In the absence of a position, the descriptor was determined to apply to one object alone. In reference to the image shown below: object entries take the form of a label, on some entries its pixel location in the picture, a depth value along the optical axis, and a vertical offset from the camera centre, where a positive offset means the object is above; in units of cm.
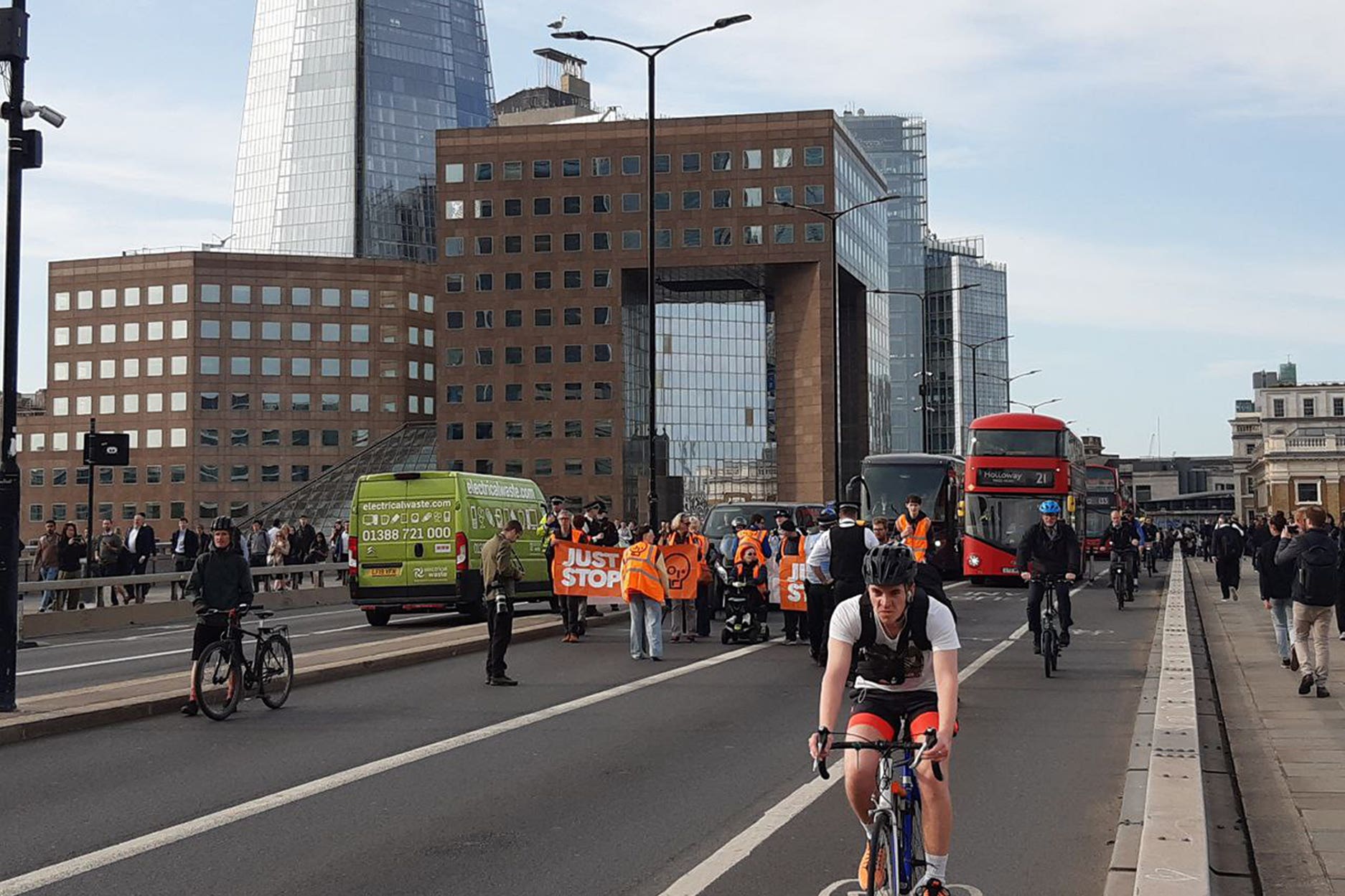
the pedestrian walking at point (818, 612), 1814 -111
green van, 2459 -34
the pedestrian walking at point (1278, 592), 1691 -86
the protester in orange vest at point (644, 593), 1908 -90
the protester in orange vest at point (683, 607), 2206 -129
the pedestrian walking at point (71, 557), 2902 -60
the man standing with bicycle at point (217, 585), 1387 -56
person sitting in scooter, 2152 -81
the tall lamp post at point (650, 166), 2980 +714
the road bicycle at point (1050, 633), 1677 -127
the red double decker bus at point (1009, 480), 3797 +88
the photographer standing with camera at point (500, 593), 1603 -77
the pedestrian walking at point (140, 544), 3245 -42
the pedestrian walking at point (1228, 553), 3372 -87
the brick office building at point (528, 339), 10369 +1366
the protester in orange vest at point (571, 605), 2216 -122
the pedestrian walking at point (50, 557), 2953 -62
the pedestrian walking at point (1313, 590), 1432 -72
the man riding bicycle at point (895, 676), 568 -61
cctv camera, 1368 +379
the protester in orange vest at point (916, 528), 2017 -15
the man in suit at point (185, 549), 3326 -54
